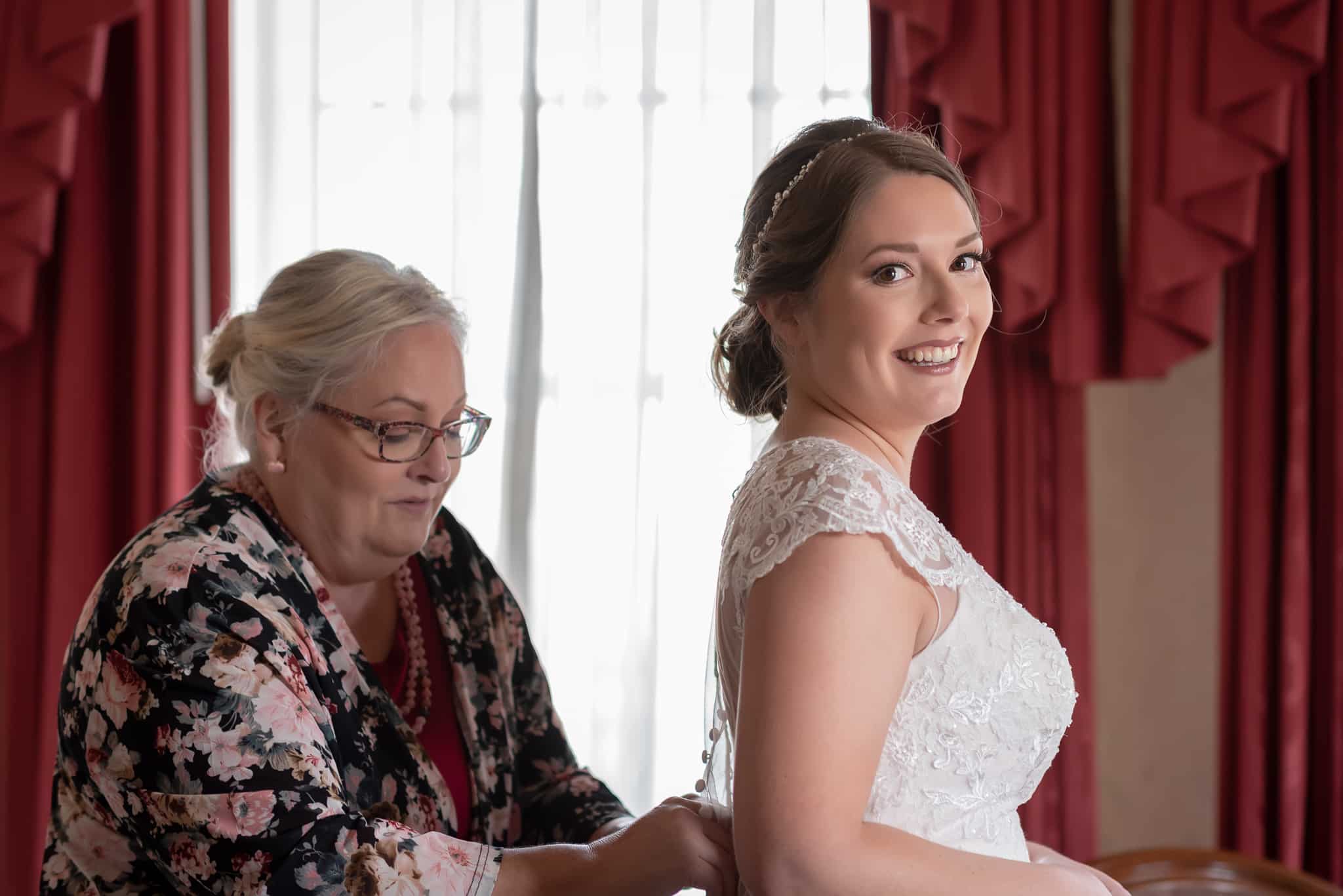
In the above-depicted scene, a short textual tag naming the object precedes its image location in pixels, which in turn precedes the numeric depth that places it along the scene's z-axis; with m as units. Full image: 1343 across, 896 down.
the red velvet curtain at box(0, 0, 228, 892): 2.83
